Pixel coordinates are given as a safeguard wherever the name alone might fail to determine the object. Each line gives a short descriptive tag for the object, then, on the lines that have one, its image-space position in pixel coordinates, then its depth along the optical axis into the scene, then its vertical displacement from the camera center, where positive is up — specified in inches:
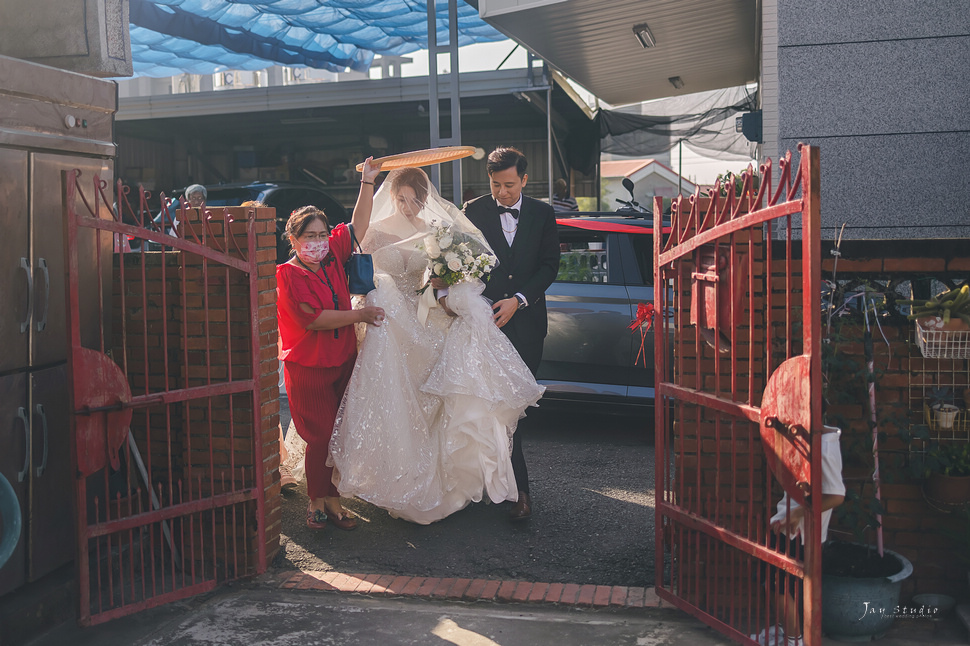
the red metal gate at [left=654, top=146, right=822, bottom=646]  114.1 -19.2
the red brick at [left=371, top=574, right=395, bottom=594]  155.6 -54.1
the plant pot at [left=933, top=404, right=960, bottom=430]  135.3 -21.0
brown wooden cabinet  141.9 -10.4
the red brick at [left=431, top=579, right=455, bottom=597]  153.9 -54.4
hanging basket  128.4 -8.4
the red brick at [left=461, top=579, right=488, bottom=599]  152.9 -54.4
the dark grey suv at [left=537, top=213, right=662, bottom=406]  250.4 -6.1
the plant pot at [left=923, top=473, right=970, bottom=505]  133.4 -32.6
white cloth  116.1 -24.8
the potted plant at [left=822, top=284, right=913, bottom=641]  129.3 -38.4
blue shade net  392.2 +137.4
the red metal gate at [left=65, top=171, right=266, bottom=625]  151.7 -20.9
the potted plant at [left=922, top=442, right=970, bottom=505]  133.7 -30.3
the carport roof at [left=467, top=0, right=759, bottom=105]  329.1 +114.7
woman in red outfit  176.9 -7.2
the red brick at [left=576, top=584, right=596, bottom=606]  148.4 -54.4
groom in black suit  196.4 +10.7
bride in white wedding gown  179.5 -23.8
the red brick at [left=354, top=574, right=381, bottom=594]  155.9 -54.1
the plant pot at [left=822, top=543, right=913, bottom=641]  129.0 -48.9
